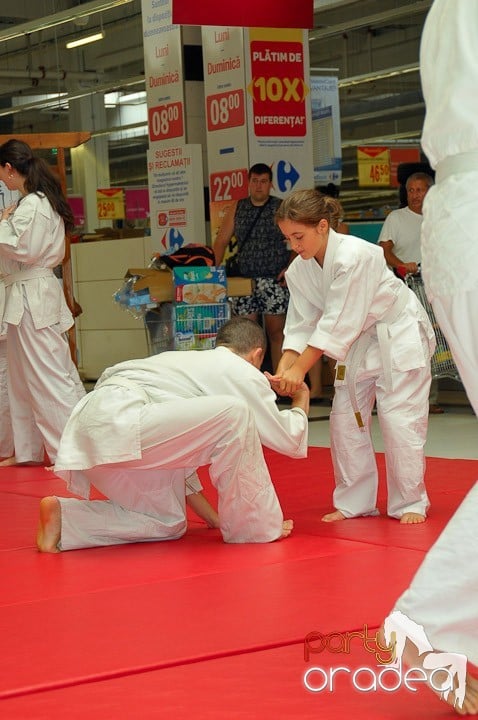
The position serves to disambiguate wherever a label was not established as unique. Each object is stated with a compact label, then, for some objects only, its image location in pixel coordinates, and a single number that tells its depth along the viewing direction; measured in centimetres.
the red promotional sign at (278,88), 921
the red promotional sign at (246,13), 681
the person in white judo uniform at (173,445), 385
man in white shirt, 775
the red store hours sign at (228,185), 921
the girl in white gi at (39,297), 598
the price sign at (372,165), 1841
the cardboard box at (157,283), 722
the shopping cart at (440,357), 664
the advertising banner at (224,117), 918
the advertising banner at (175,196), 958
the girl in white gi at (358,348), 424
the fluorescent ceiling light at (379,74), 1577
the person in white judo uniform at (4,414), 655
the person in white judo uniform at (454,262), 200
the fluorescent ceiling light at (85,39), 1520
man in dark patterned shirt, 811
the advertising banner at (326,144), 1073
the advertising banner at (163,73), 975
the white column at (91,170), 2181
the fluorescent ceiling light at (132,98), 2128
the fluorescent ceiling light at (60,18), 1262
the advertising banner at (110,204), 2048
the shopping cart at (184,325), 708
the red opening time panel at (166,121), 976
